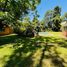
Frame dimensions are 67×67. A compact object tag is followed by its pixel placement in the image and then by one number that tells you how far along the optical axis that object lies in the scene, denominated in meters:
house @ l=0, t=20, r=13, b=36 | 12.41
